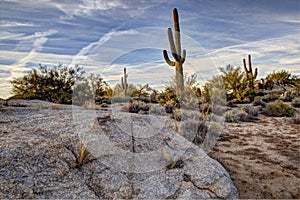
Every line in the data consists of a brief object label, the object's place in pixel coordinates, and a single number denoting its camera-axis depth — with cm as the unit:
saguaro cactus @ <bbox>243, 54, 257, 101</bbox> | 1662
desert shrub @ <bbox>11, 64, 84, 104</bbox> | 1049
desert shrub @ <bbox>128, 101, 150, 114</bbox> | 948
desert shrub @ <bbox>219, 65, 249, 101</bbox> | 1689
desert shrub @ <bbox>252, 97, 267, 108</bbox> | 1358
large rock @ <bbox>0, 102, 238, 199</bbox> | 288
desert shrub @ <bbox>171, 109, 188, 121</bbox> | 801
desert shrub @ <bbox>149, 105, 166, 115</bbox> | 972
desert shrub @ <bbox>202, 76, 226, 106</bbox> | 1415
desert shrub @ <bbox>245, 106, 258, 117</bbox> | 1054
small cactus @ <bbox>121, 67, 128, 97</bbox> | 1615
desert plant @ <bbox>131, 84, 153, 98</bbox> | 1661
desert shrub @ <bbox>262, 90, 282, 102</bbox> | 1611
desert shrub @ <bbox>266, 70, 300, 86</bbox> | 2664
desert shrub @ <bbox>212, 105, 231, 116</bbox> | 1066
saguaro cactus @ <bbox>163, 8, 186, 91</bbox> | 1252
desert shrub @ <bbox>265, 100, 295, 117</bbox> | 1058
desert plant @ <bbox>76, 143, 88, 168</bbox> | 330
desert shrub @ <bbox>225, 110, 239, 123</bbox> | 926
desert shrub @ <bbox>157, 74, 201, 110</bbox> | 1154
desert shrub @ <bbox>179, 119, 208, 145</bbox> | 561
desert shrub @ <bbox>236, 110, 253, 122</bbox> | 951
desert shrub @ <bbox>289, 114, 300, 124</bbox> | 897
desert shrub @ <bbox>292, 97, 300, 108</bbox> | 1302
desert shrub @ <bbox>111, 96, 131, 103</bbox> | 1377
